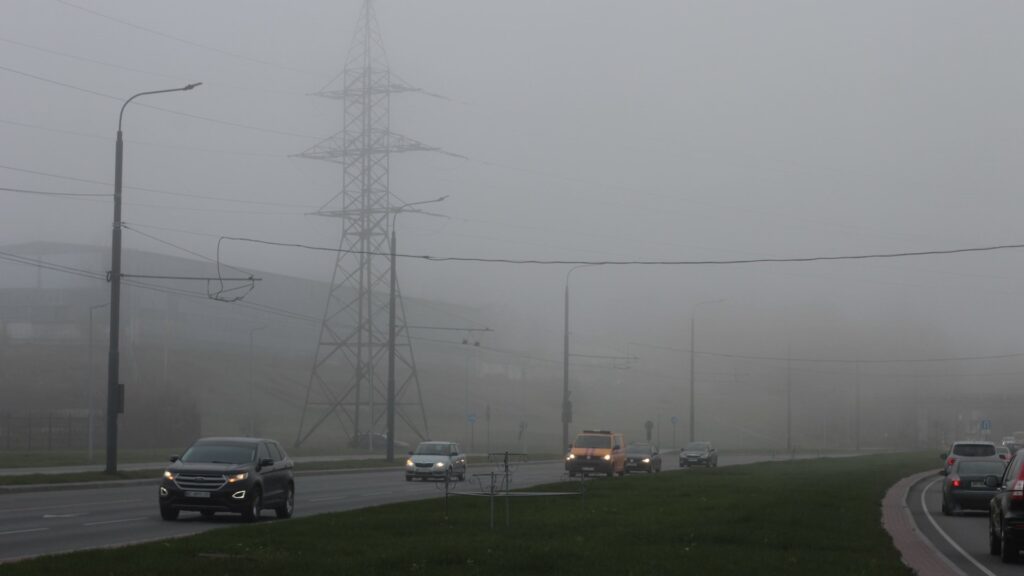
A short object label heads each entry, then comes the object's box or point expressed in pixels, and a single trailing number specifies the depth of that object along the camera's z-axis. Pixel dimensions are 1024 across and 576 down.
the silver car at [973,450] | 41.81
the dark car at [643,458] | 57.97
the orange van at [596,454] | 50.59
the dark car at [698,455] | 64.62
